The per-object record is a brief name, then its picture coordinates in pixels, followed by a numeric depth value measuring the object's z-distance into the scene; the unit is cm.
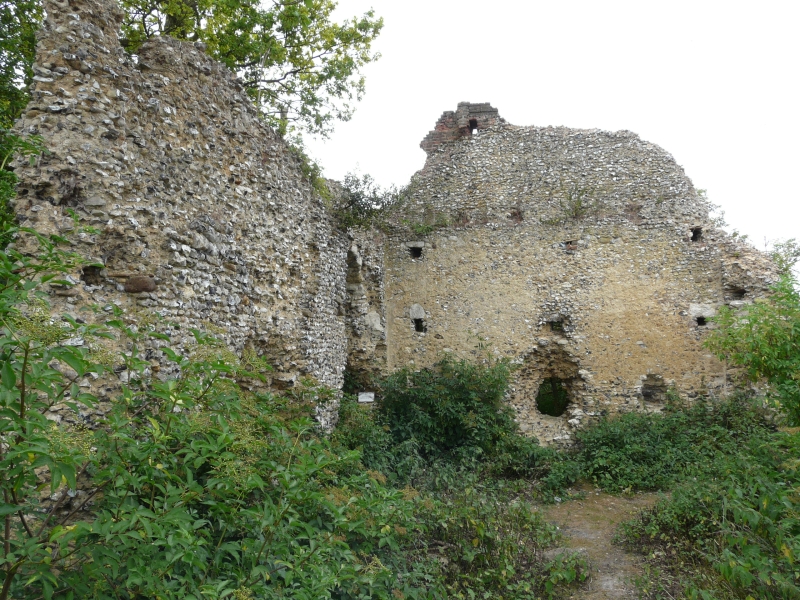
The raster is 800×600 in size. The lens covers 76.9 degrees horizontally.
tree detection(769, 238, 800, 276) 1525
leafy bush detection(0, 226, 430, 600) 184
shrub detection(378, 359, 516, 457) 790
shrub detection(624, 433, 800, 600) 375
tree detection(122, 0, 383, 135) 867
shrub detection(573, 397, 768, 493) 726
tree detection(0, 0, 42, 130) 618
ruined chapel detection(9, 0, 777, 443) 362
